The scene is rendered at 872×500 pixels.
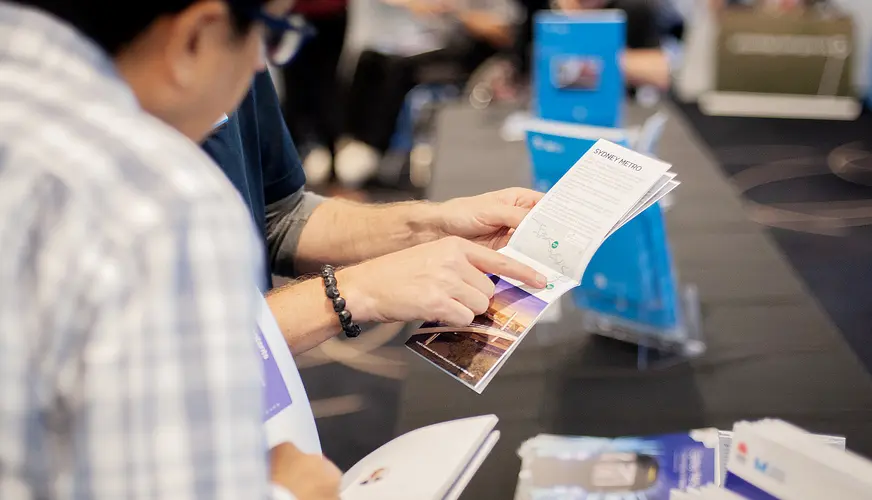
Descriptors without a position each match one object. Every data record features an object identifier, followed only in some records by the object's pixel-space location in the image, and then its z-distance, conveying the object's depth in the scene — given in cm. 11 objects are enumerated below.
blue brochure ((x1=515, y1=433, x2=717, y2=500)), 85
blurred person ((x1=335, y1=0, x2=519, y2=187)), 426
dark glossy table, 106
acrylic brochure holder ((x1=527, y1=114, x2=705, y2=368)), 125
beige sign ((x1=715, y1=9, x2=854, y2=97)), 424
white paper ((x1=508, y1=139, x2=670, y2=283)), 90
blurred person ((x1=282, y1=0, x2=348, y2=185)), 396
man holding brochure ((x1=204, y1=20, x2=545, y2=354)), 87
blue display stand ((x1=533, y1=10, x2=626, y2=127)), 206
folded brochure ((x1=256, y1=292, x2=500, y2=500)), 76
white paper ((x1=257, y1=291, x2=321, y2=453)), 74
